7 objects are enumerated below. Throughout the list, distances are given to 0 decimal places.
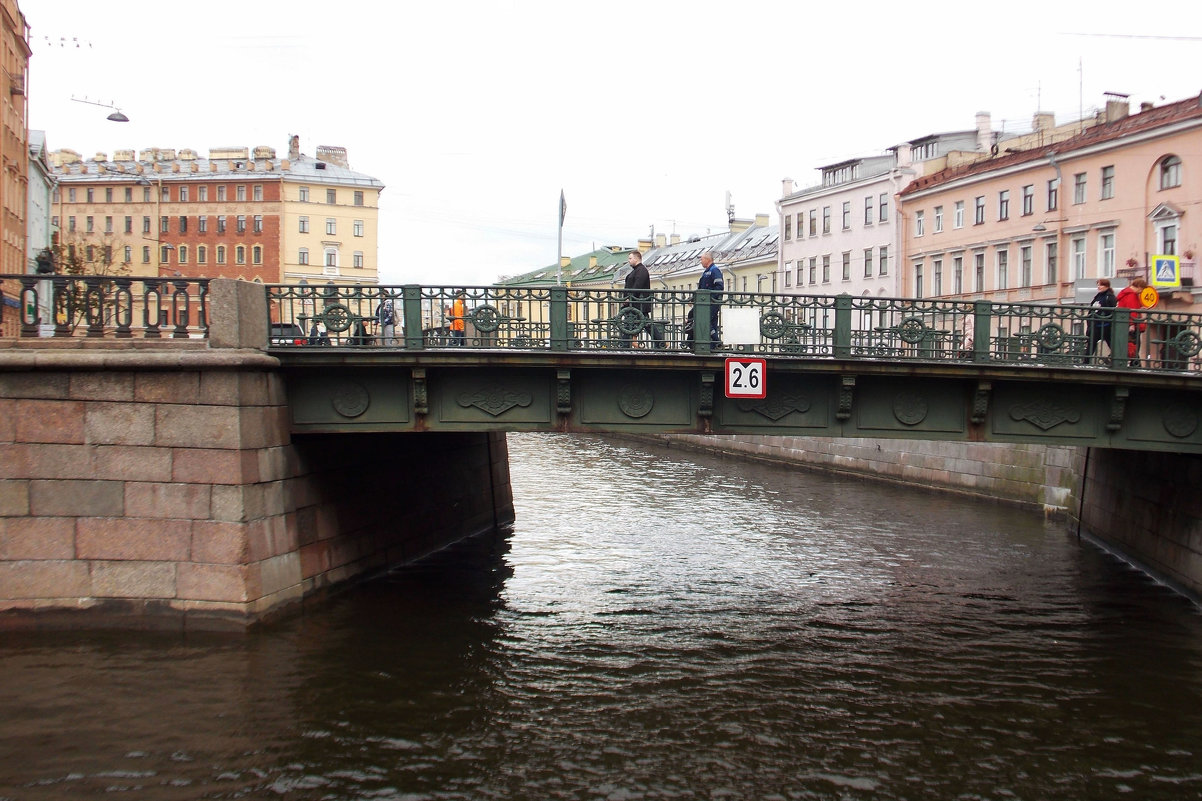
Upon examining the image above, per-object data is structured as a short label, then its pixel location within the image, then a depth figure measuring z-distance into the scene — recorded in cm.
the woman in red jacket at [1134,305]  1536
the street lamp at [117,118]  4109
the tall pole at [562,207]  2795
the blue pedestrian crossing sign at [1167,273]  2856
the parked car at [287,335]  1505
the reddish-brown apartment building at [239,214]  9775
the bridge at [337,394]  1397
